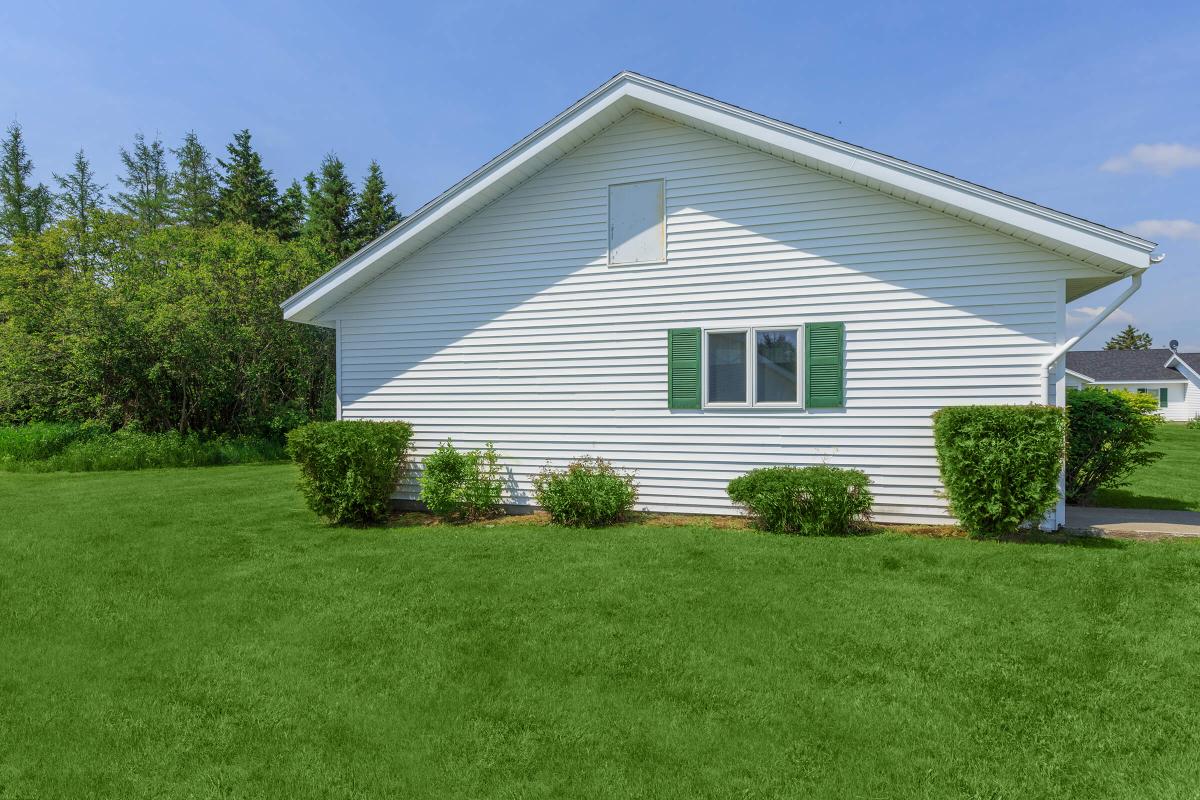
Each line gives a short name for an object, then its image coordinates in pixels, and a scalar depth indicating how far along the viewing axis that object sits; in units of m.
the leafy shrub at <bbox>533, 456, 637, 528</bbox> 8.21
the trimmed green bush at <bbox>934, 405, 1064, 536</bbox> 6.50
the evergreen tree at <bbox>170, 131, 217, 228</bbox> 38.16
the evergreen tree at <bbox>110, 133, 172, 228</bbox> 37.41
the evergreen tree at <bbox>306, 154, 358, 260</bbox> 35.72
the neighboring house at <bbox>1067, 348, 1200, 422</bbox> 42.75
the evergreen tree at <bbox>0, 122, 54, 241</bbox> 34.78
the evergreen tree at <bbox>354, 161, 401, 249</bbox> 36.59
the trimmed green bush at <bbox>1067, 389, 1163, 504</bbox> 9.01
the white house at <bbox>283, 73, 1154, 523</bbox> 7.46
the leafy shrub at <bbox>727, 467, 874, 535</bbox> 7.22
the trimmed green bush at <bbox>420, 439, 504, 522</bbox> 8.94
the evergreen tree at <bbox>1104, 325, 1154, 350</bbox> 70.31
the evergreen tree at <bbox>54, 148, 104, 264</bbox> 34.56
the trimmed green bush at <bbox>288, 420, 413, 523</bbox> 8.48
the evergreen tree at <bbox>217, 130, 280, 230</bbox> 35.75
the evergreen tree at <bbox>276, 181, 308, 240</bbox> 37.49
